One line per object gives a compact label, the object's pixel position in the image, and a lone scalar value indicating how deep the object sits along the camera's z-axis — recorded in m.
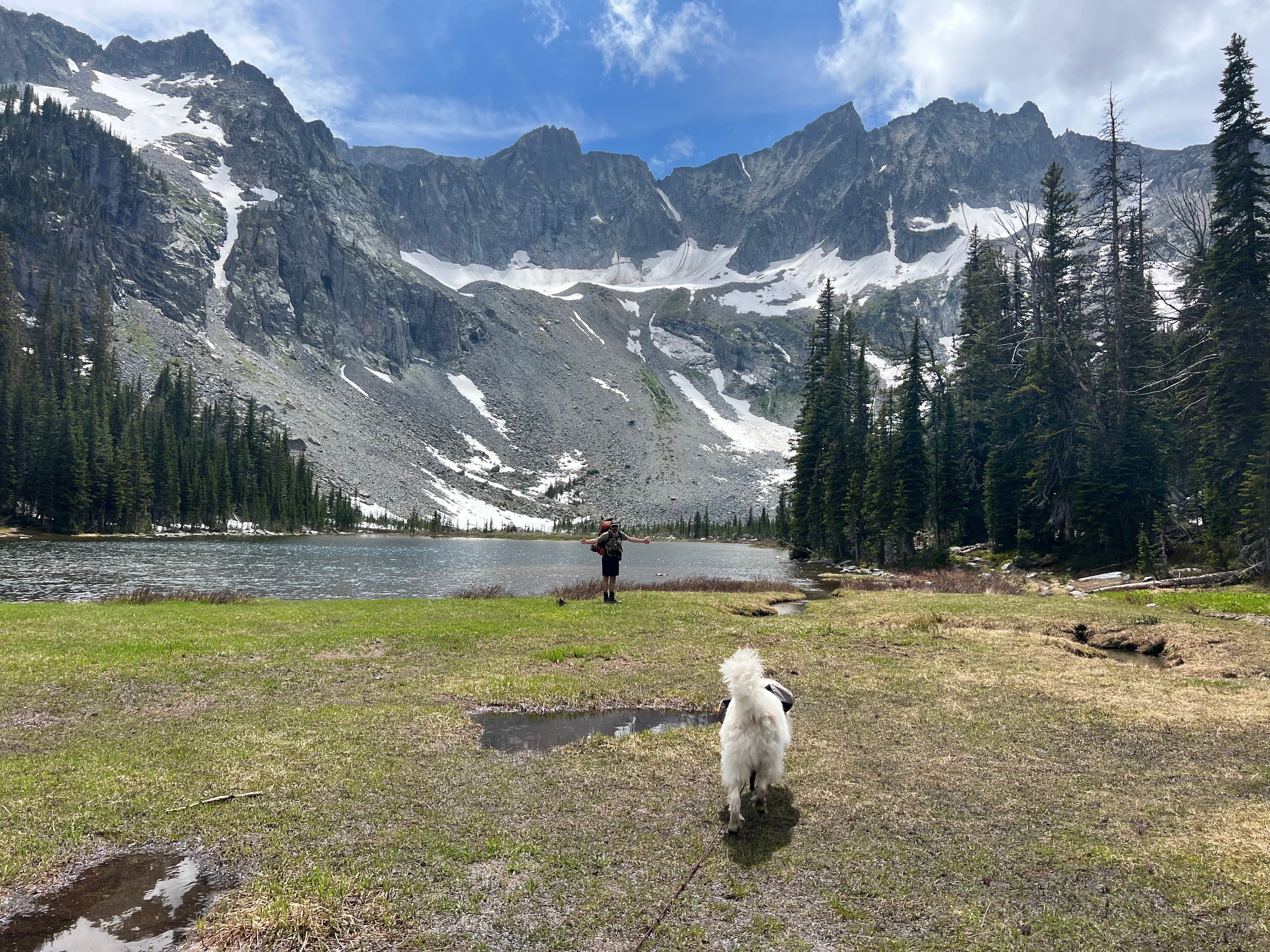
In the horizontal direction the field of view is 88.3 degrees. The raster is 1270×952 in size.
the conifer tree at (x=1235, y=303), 31.98
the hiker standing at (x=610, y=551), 25.16
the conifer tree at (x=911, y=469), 53.78
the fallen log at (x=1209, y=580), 27.34
